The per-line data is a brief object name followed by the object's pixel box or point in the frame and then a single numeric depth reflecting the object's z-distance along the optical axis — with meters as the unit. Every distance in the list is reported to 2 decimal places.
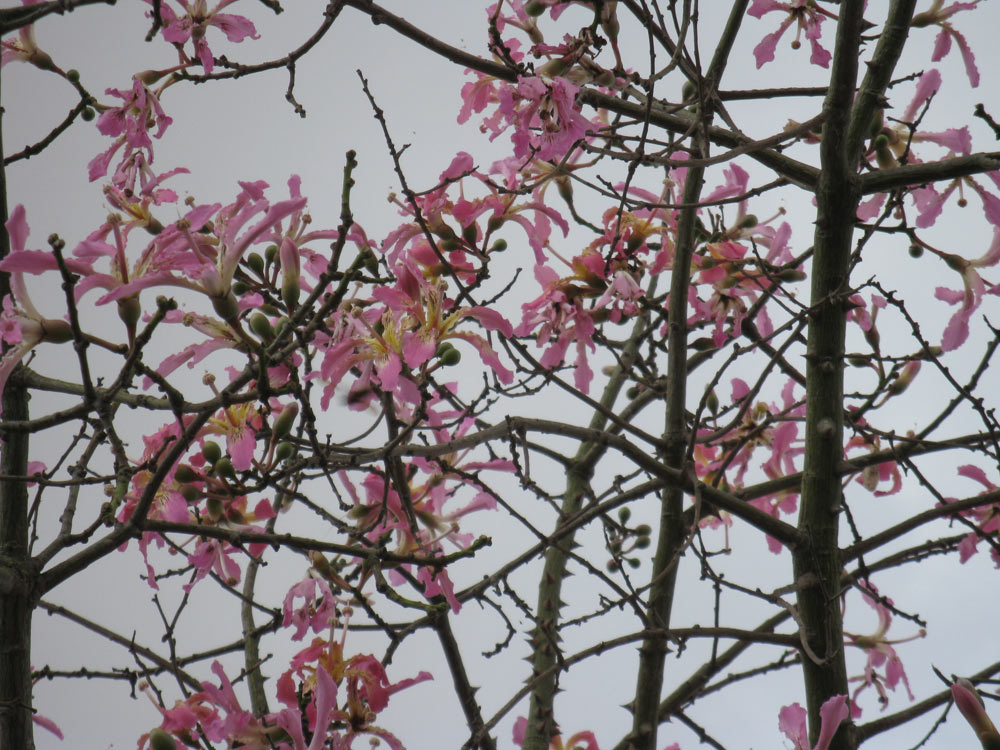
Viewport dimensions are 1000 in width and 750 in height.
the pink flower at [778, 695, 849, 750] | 5.34
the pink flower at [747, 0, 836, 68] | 5.57
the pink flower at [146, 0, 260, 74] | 5.51
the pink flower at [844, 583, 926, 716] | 5.73
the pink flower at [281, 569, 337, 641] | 5.44
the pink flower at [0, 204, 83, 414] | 5.20
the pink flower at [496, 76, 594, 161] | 5.39
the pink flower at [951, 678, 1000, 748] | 5.25
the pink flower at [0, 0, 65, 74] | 5.51
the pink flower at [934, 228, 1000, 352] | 5.47
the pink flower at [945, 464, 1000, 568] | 5.57
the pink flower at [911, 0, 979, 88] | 5.50
